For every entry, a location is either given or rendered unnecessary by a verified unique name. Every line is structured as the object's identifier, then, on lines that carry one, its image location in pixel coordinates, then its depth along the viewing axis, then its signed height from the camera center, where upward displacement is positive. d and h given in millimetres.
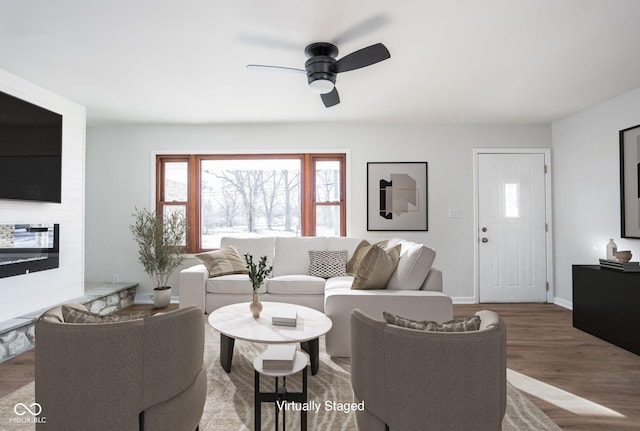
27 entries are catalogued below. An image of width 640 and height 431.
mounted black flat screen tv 3041 +682
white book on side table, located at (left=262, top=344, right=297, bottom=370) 1578 -667
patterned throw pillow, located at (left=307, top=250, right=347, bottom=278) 3996 -530
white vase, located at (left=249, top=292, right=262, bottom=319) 2387 -626
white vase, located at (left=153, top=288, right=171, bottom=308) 4289 -989
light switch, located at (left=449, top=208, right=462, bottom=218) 4688 +78
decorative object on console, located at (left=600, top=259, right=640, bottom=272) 3152 -457
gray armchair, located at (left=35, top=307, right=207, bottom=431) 1232 -570
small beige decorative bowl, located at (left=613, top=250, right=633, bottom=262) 3223 -367
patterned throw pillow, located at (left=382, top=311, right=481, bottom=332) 1236 -397
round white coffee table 1989 -688
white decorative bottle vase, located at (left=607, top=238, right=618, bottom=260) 3437 -327
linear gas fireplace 3068 -265
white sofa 2711 -657
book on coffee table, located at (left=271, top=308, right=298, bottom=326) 2188 -651
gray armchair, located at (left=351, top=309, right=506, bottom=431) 1119 -541
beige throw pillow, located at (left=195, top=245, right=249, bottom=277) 3854 -494
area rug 1875 -1134
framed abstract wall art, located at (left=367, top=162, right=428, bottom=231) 4695 +318
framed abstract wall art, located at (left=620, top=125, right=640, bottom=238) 3453 +373
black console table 2947 -826
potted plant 4348 -368
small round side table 1572 -838
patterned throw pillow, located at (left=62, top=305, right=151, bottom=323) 1349 -391
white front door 4637 -123
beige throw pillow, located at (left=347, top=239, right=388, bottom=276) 3809 -411
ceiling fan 2438 +1135
